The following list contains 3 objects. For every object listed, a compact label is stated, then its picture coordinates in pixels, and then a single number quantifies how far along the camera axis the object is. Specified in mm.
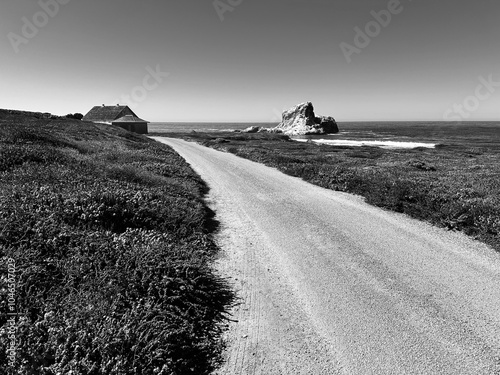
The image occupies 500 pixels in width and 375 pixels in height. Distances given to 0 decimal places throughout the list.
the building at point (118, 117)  70188
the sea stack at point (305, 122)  127500
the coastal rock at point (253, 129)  132000
